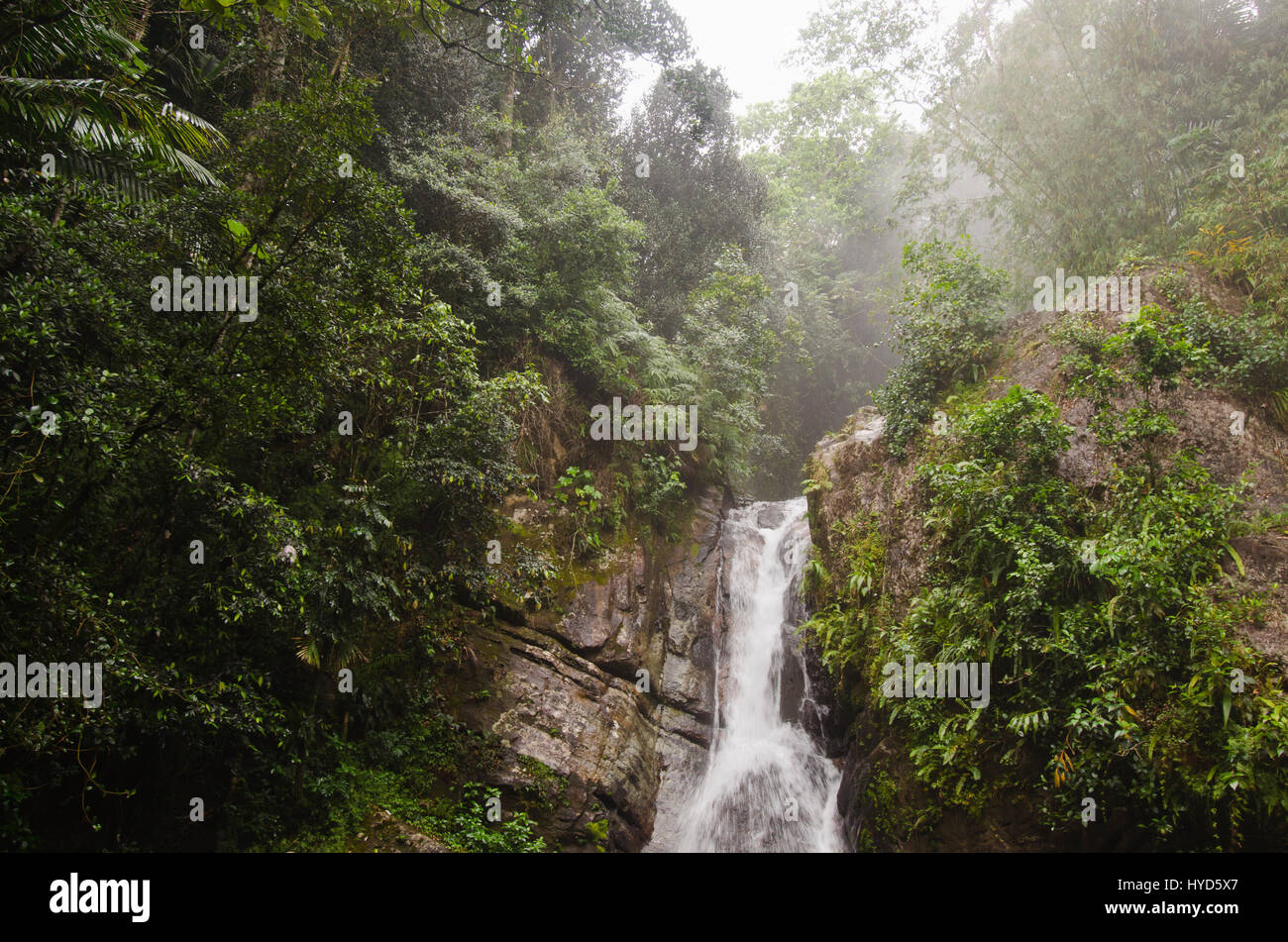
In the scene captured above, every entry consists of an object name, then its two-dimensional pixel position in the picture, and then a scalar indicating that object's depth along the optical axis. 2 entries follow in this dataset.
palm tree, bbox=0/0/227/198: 5.14
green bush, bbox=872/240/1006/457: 11.20
